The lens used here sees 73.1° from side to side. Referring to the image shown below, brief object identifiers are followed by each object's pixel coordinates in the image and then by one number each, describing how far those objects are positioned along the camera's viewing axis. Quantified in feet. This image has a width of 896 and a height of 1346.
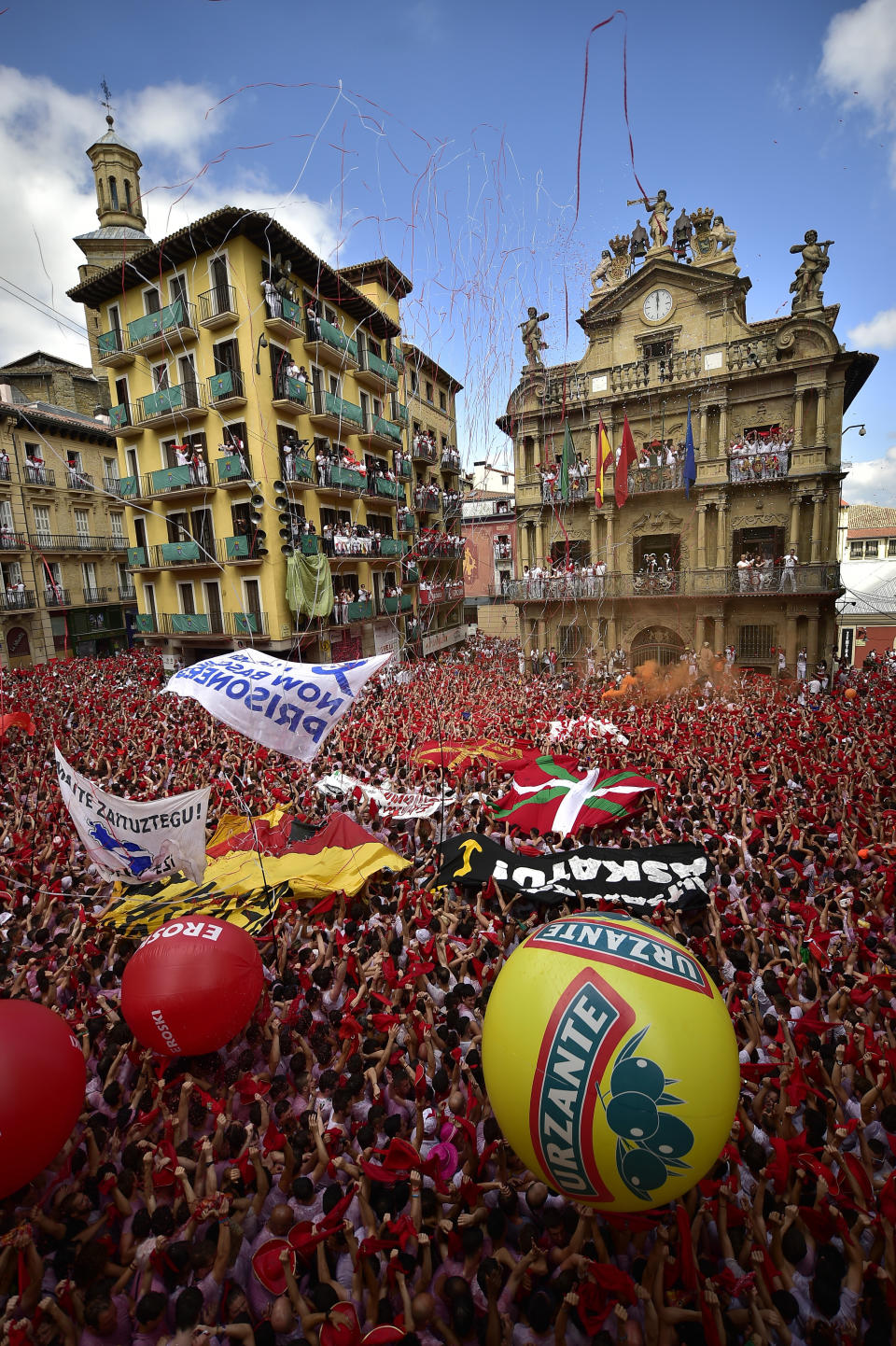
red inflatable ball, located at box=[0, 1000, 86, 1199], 12.74
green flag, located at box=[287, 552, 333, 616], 65.05
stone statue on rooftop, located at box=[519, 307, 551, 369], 80.89
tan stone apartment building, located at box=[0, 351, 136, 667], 92.12
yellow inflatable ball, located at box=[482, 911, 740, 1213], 10.91
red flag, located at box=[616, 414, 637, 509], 74.61
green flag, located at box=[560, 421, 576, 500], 74.02
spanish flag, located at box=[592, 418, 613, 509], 79.05
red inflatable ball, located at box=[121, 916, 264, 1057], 16.10
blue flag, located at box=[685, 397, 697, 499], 74.08
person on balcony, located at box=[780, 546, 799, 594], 72.84
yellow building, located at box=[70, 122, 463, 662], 64.54
